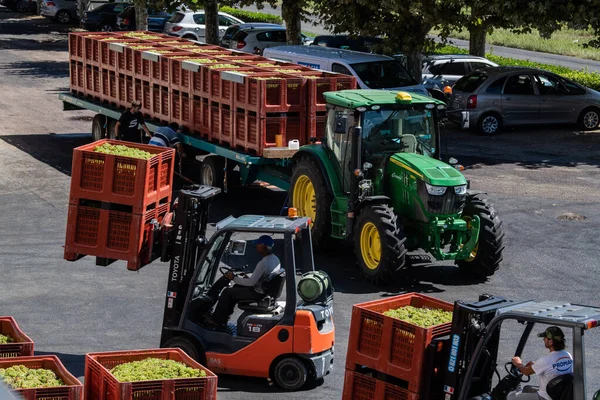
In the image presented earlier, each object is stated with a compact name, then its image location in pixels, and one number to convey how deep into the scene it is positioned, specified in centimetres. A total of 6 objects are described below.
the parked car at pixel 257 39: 3497
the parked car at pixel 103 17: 4459
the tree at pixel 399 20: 2600
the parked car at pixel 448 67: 2952
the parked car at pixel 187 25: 4041
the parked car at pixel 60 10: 5100
